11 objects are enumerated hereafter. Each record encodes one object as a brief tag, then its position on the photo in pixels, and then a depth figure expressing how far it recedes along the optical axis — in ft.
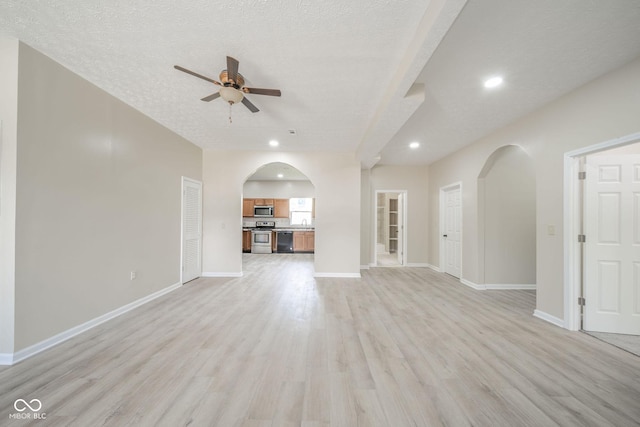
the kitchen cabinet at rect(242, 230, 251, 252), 28.27
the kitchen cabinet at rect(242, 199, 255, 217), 29.73
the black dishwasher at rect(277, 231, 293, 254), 28.17
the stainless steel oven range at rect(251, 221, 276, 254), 27.81
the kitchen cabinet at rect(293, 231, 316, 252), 28.22
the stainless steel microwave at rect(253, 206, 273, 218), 29.30
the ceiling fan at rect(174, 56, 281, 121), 6.99
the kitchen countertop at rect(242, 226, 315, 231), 28.34
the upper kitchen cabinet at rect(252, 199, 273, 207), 29.63
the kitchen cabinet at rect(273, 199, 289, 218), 29.53
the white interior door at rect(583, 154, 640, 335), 8.28
